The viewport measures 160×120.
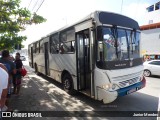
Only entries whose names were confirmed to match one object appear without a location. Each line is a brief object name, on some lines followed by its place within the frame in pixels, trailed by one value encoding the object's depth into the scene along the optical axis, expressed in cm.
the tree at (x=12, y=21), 772
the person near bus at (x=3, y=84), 170
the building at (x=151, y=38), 1807
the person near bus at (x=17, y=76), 531
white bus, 360
